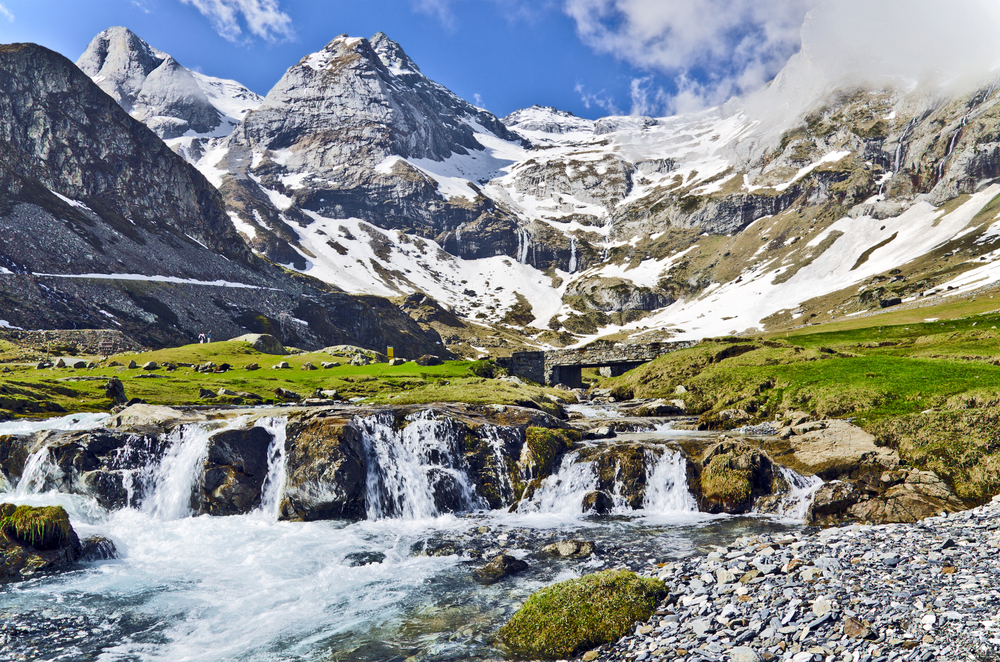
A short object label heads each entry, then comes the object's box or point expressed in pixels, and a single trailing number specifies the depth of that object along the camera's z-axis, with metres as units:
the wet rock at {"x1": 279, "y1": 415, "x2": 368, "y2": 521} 32.47
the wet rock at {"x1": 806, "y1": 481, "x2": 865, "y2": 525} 26.06
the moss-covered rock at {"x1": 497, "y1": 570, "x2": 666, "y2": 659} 15.03
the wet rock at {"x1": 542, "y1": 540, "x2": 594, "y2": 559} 24.45
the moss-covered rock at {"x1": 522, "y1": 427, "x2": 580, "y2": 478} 35.81
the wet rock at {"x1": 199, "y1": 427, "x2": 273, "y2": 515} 33.38
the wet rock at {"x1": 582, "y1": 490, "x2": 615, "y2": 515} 32.19
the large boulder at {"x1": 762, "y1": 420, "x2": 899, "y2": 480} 29.33
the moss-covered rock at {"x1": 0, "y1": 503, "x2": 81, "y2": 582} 23.44
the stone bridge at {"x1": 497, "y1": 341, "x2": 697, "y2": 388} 93.00
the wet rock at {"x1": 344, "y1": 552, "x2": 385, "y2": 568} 25.47
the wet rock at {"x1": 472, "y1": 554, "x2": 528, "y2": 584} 22.32
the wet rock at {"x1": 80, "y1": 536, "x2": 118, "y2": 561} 25.72
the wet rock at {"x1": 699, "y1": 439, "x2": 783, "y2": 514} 30.45
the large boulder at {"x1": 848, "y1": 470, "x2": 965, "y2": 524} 23.64
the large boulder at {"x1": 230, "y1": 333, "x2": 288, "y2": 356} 90.94
